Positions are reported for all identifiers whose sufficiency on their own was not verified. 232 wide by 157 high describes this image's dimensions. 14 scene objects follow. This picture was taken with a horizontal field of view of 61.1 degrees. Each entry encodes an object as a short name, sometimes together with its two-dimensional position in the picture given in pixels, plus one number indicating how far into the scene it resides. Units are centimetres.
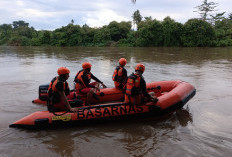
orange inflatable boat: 350
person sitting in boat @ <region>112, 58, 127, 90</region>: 450
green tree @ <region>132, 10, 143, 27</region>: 4859
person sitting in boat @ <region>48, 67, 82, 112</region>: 331
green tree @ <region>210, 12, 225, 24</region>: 3538
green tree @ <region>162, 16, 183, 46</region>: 3000
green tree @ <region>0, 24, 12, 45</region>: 4838
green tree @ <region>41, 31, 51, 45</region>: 4187
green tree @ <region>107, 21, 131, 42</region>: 3716
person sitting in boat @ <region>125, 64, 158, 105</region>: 358
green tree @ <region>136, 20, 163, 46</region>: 3094
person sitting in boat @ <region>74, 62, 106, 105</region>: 434
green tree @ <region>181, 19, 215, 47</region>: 2869
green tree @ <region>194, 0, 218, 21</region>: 3764
